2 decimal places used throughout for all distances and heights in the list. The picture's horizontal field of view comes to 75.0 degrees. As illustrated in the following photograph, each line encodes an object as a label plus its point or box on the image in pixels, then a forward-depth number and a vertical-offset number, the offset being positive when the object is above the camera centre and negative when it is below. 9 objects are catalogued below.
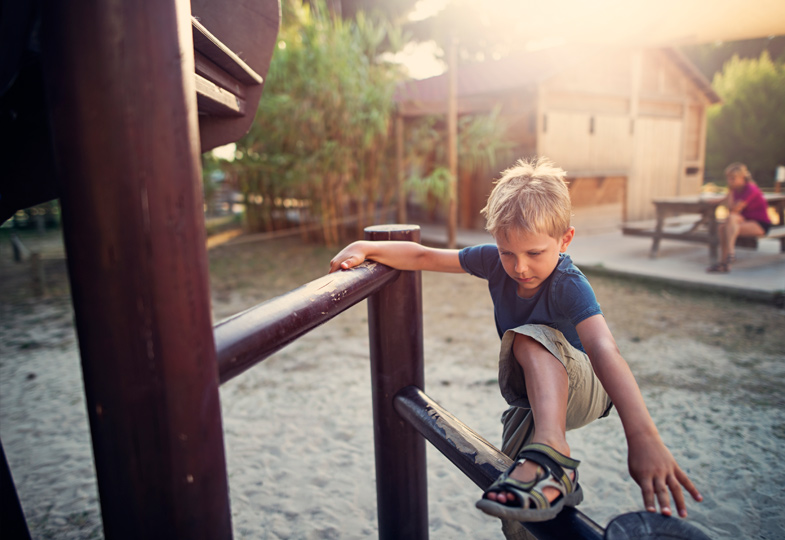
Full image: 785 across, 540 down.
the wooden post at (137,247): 0.57 -0.06
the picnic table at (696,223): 5.88 -0.48
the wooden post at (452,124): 7.00 +0.86
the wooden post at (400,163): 7.82 +0.38
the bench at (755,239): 5.64 -0.68
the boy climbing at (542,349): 0.89 -0.37
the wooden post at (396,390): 1.50 -0.60
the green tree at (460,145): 7.31 +0.62
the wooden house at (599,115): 8.16 +1.14
